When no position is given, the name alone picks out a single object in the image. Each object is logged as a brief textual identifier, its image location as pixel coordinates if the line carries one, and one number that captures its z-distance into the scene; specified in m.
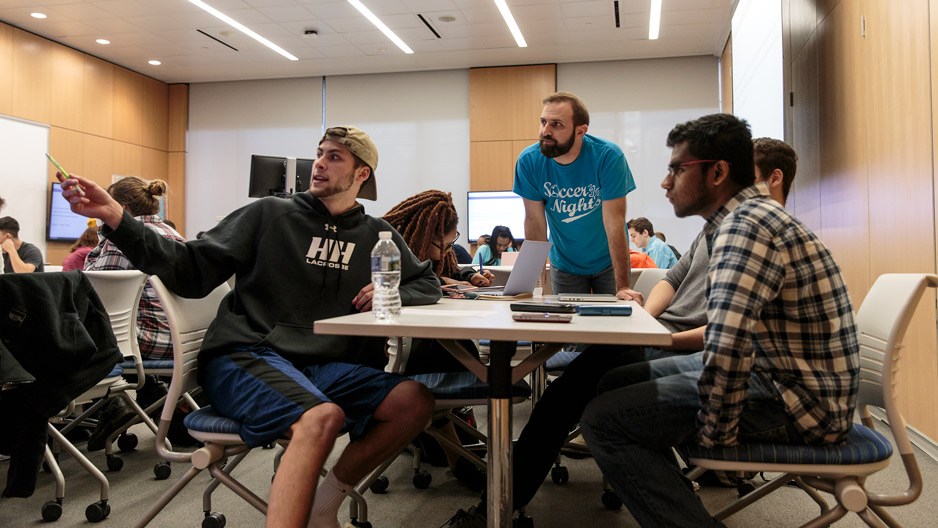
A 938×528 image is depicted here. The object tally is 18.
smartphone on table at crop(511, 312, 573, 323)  1.33
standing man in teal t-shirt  2.75
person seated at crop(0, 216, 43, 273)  5.25
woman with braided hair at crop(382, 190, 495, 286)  2.59
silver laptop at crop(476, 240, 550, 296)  2.07
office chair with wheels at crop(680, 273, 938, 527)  1.28
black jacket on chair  1.99
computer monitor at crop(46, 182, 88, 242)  7.88
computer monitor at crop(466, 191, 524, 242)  8.67
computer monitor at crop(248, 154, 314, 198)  4.38
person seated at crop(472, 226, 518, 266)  6.45
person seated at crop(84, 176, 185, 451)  2.80
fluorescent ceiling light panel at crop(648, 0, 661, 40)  6.75
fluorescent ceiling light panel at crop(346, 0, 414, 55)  6.75
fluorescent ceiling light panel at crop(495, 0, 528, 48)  6.77
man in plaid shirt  1.21
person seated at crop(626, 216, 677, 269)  5.47
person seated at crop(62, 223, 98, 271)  3.97
